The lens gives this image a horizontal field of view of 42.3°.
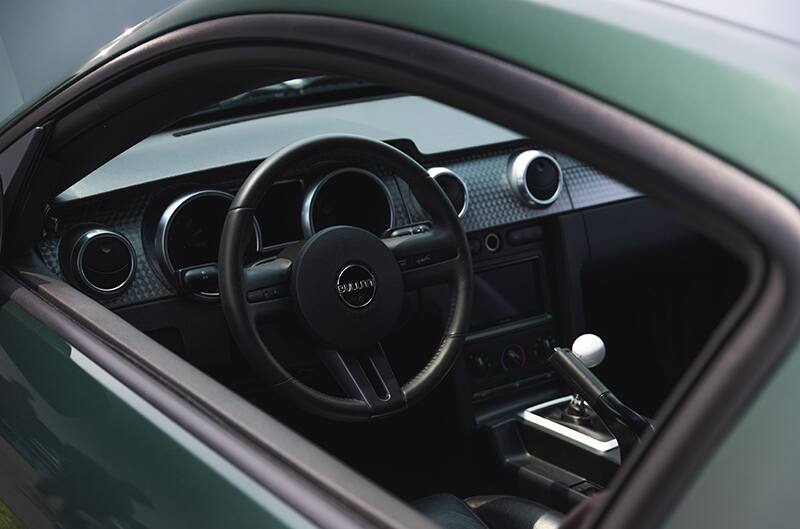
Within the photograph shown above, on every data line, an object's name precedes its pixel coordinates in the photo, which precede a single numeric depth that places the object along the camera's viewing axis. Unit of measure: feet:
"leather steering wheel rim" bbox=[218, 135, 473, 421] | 6.58
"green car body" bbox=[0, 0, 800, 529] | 2.40
